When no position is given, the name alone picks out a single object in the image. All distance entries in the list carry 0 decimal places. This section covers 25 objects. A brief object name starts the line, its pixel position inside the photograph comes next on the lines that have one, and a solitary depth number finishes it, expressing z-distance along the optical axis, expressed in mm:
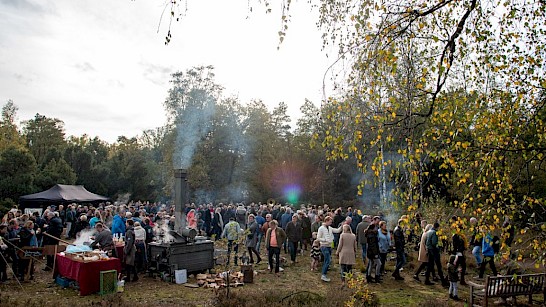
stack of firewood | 10625
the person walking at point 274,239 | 11891
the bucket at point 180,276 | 10898
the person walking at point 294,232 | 13555
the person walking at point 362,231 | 13289
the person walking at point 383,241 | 11562
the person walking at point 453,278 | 9492
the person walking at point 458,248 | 9938
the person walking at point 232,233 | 12320
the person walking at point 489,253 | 10748
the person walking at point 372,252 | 11047
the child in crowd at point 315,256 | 12852
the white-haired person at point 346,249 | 10680
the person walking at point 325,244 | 11430
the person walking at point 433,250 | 10859
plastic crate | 9555
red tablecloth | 9547
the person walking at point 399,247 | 11594
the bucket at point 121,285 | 9969
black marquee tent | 22906
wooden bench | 8031
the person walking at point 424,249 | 11164
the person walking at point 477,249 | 11234
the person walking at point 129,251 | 10914
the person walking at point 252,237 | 13242
